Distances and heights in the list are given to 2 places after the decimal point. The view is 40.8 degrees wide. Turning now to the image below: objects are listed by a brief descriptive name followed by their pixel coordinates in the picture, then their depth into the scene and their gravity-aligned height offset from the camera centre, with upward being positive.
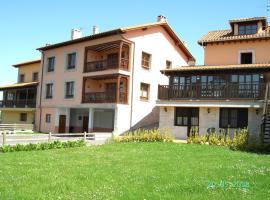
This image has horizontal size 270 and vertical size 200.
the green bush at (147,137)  24.81 -0.90
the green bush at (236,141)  19.15 -0.83
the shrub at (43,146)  18.68 -1.43
